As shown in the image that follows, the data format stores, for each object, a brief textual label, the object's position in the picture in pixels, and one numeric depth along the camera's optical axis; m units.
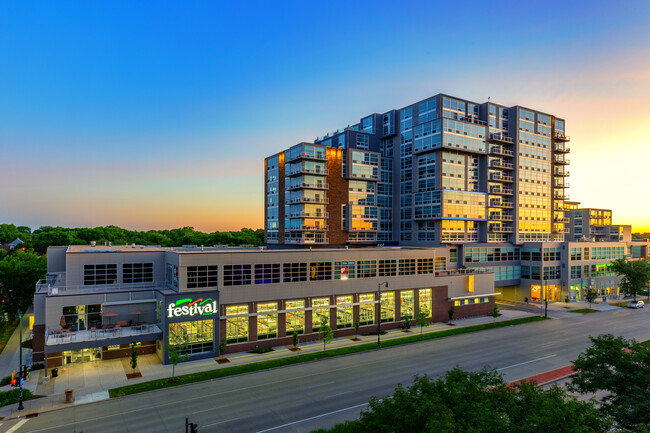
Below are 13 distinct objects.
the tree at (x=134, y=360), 38.50
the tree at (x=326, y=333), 43.78
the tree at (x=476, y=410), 14.98
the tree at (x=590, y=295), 77.43
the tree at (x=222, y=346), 42.94
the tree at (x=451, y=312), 62.62
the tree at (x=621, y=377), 19.14
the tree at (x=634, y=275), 80.75
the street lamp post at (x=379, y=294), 54.46
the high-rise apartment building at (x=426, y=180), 79.62
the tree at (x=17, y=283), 60.44
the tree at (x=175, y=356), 36.38
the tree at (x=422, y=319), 51.56
